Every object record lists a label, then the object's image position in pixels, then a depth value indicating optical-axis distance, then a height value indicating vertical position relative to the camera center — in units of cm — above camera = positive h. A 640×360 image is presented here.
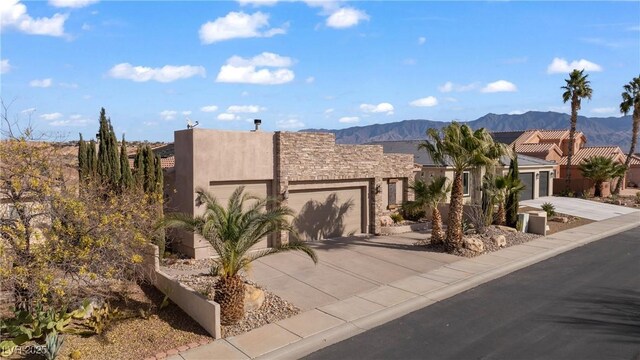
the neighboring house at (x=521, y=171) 3045 -98
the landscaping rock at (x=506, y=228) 2248 -337
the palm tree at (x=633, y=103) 3881 +449
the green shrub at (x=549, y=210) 2758 -303
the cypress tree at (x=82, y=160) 1495 -20
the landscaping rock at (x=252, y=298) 1192 -363
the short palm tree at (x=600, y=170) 3772 -93
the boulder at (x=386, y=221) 2289 -312
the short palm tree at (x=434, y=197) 1933 -171
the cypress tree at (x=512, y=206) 2364 -243
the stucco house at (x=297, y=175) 1678 -79
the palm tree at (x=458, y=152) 1769 +19
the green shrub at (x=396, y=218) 2409 -313
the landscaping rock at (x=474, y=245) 1842 -341
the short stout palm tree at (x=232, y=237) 1117 -196
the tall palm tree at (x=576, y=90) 3759 +540
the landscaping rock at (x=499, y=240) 1967 -345
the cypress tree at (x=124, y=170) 1583 -53
